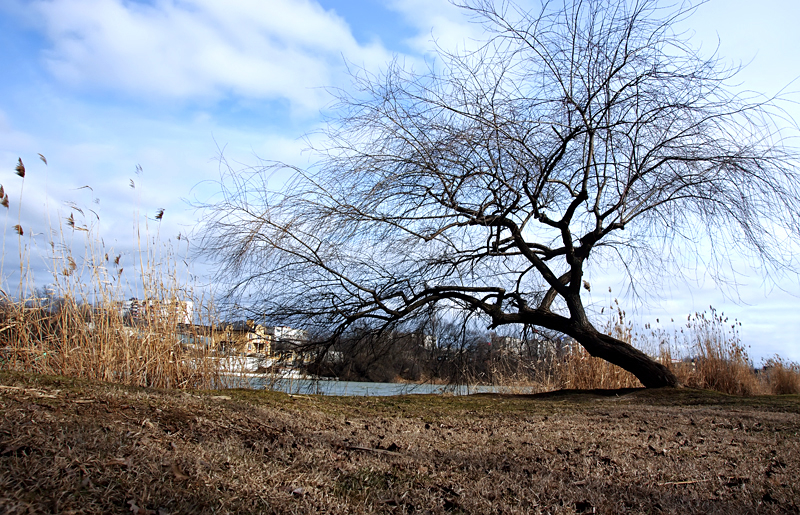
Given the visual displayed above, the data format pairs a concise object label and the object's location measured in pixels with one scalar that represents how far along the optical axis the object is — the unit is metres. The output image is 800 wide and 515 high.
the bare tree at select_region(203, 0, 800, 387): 6.86
